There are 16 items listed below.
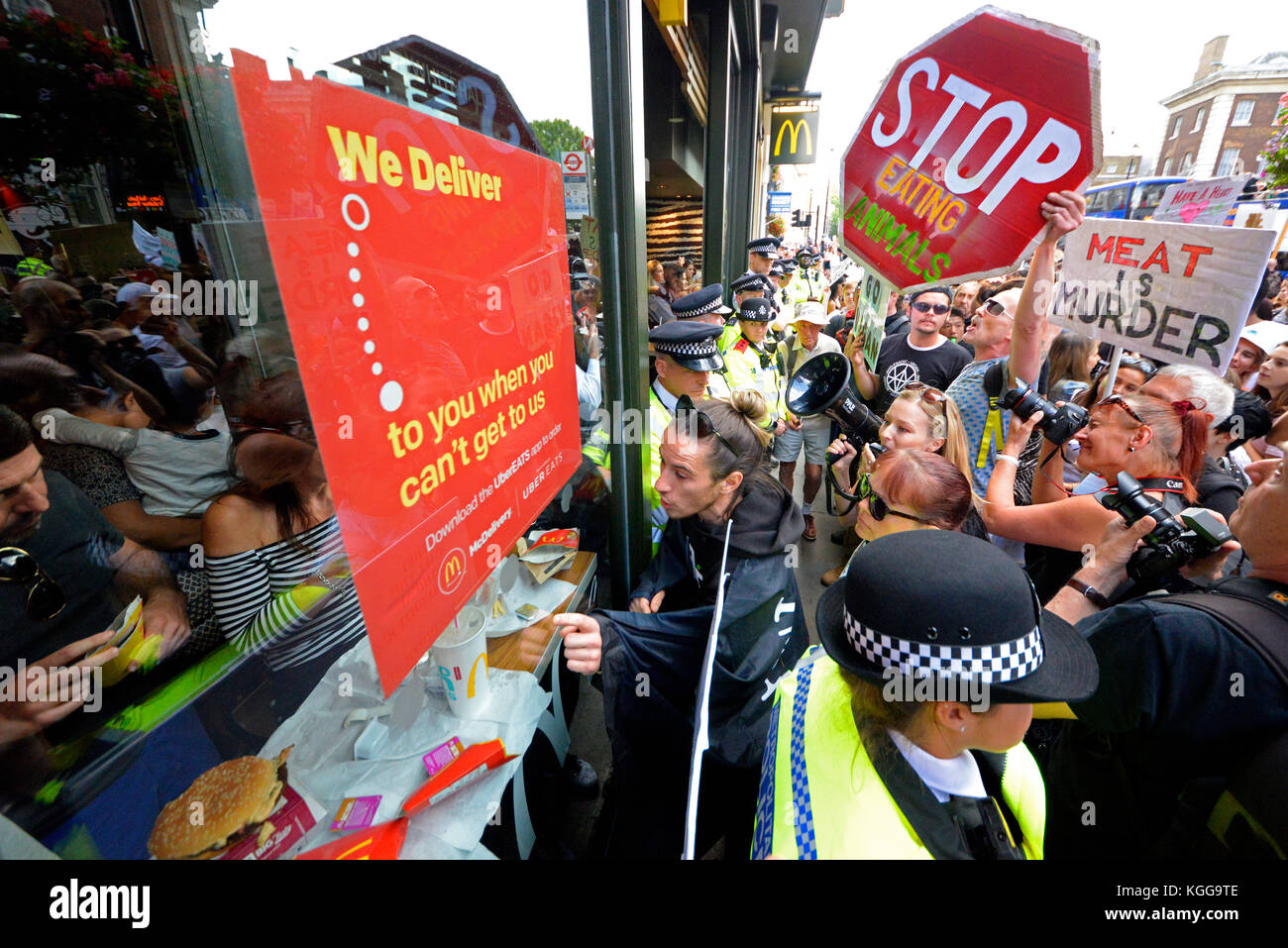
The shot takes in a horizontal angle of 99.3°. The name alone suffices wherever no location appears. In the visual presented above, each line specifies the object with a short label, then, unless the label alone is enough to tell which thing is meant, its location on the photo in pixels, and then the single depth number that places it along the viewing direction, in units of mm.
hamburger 1102
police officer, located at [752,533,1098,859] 975
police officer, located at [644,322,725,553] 3125
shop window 806
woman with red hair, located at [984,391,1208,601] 2018
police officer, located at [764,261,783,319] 7379
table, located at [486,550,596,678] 1816
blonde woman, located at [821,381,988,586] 2580
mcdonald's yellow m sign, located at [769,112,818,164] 12227
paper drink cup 1487
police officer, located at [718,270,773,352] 5992
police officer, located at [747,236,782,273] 8281
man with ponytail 1675
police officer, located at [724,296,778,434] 4500
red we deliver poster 707
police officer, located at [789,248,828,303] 9326
